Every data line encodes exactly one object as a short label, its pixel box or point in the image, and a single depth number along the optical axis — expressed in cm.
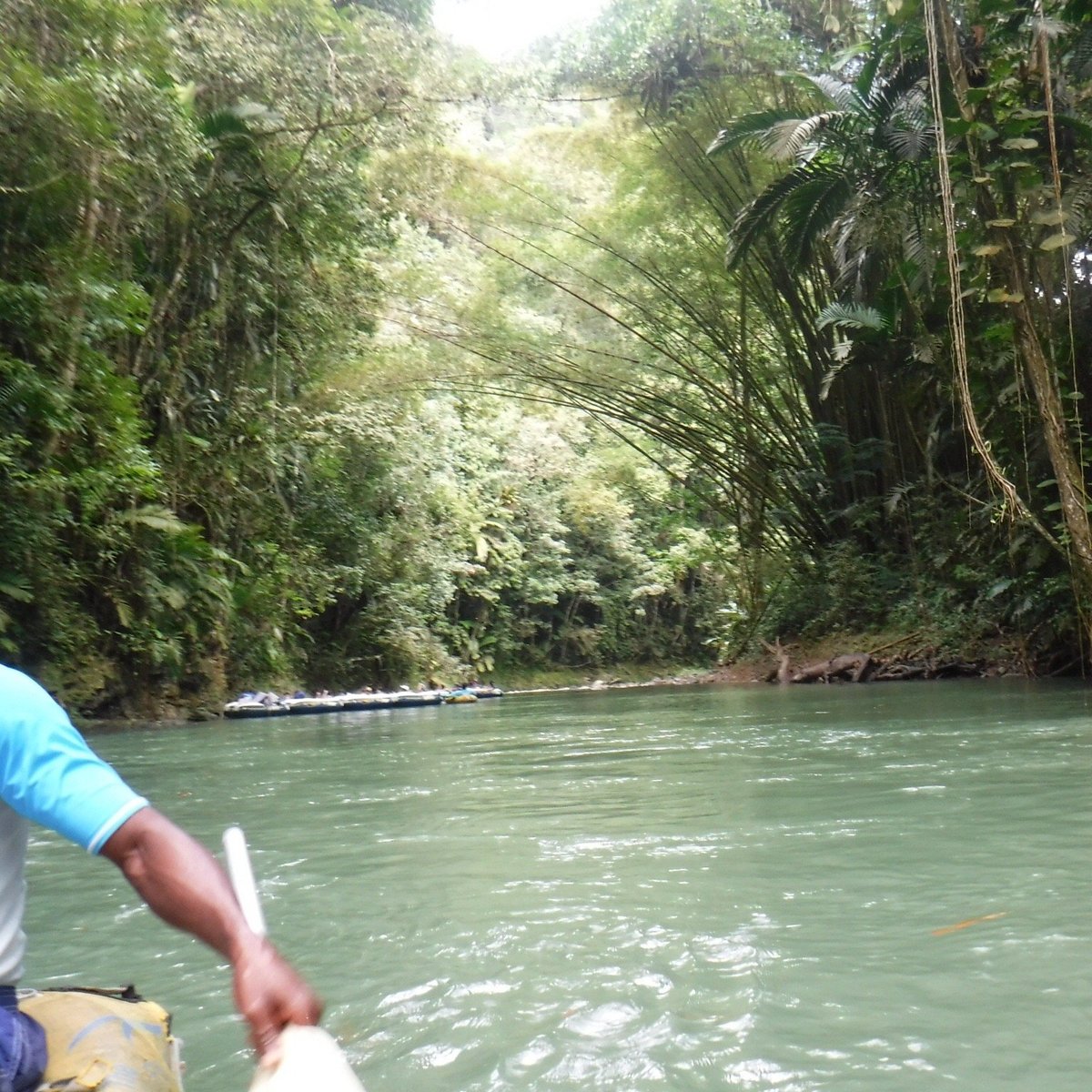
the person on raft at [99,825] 134
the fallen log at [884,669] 1234
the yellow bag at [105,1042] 145
